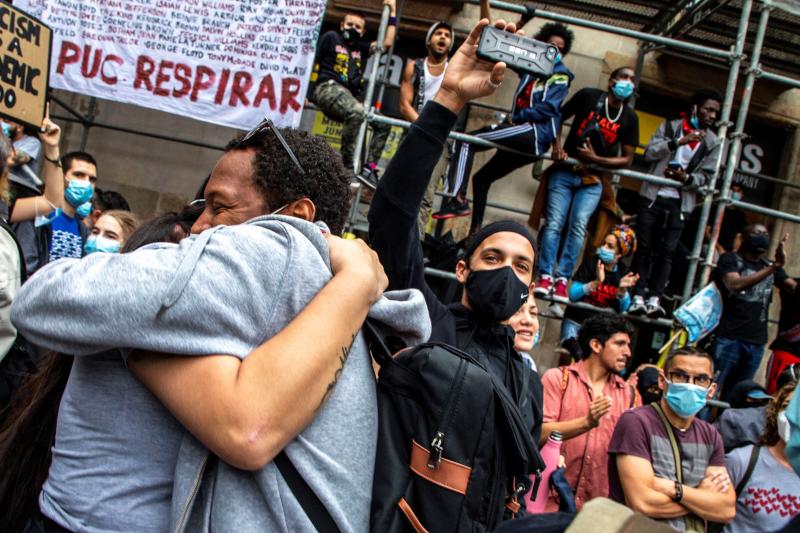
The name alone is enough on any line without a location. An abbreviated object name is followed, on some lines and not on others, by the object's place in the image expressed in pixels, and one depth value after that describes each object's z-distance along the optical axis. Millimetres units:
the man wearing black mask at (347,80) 5832
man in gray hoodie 1111
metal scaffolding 5590
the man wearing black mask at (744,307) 5875
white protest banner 5871
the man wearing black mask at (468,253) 1922
